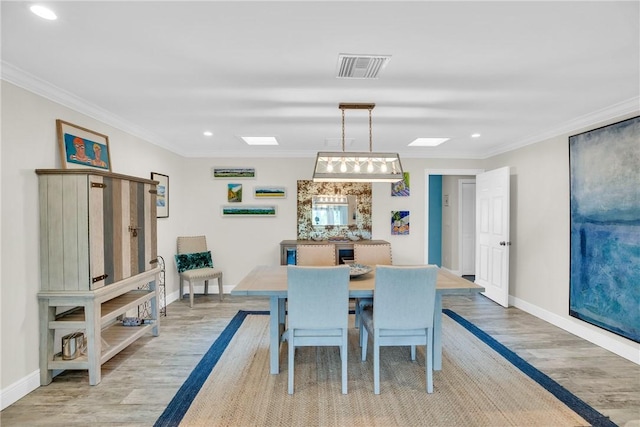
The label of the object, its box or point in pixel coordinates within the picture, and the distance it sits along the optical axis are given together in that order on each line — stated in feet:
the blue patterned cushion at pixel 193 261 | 15.85
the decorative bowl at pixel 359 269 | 9.70
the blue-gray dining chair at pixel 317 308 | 7.97
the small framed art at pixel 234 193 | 17.57
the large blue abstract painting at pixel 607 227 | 9.66
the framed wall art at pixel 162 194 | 14.60
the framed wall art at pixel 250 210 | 17.61
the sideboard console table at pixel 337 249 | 16.29
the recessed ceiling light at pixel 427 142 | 14.92
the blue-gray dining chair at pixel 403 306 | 8.07
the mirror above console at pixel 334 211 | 17.69
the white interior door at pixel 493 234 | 14.89
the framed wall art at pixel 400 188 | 17.81
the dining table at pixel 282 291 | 8.49
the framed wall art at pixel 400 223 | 17.88
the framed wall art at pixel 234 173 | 17.54
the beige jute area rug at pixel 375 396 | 7.09
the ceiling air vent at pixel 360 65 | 6.75
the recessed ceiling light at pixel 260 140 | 14.48
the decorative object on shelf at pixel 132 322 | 10.91
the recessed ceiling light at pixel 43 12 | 5.17
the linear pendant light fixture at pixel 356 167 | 9.70
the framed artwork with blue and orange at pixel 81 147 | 8.98
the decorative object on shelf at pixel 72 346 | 8.49
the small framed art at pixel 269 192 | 17.58
